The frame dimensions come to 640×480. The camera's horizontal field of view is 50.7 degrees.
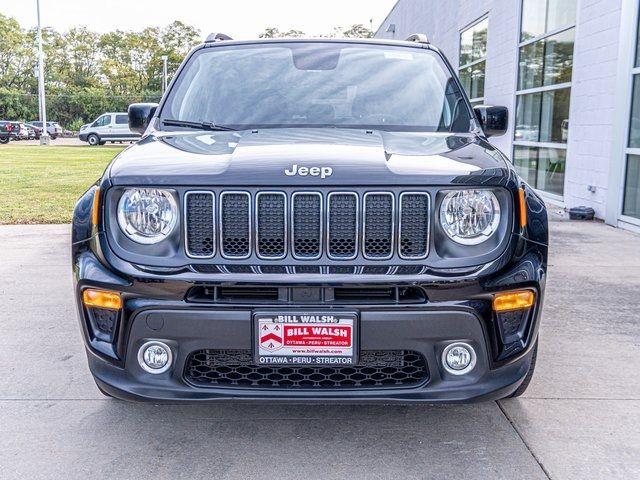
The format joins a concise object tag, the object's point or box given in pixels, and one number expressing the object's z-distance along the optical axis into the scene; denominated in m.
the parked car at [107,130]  38.22
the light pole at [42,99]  35.91
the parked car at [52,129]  46.85
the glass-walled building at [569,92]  8.62
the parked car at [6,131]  37.56
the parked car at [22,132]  39.53
